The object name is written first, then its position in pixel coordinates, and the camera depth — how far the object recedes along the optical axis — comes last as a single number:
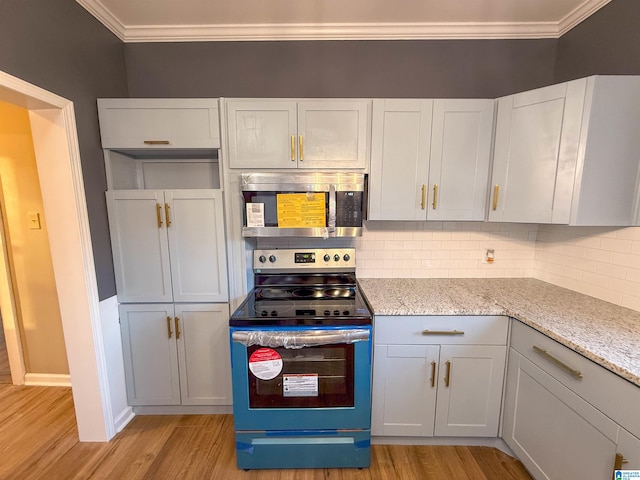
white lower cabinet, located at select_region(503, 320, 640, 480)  0.95
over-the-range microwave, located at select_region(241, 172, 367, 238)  1.63
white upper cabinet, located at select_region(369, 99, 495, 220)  1.67
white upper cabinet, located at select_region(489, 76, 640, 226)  1.34
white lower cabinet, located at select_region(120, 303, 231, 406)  1.78
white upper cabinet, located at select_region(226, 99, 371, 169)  1.64
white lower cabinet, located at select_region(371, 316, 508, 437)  1.50
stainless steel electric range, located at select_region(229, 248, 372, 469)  1.39
